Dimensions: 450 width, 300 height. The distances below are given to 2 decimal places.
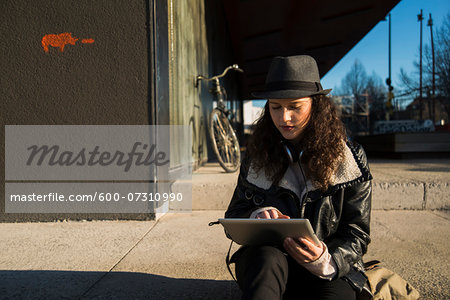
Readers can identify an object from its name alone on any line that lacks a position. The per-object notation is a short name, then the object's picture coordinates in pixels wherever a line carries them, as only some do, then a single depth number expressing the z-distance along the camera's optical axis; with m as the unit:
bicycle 5.54
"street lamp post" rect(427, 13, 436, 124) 17.88
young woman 1.48
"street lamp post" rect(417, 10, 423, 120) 34.59
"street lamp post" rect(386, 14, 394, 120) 24.37
